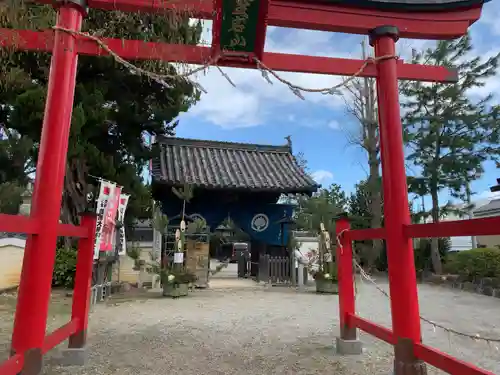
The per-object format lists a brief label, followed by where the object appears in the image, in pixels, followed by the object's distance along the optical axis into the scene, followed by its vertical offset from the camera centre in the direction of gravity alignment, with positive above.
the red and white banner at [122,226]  9.05 +0.83
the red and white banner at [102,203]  8.04 +1.23
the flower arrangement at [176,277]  9.38 -0.37
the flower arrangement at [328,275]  10.36 -0.33
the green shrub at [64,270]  9.97 -0.24
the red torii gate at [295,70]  2.87 +1.16
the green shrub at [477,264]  10.81 +0.00
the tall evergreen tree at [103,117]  8.95 +3.66
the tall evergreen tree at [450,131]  13.30 +4.58
